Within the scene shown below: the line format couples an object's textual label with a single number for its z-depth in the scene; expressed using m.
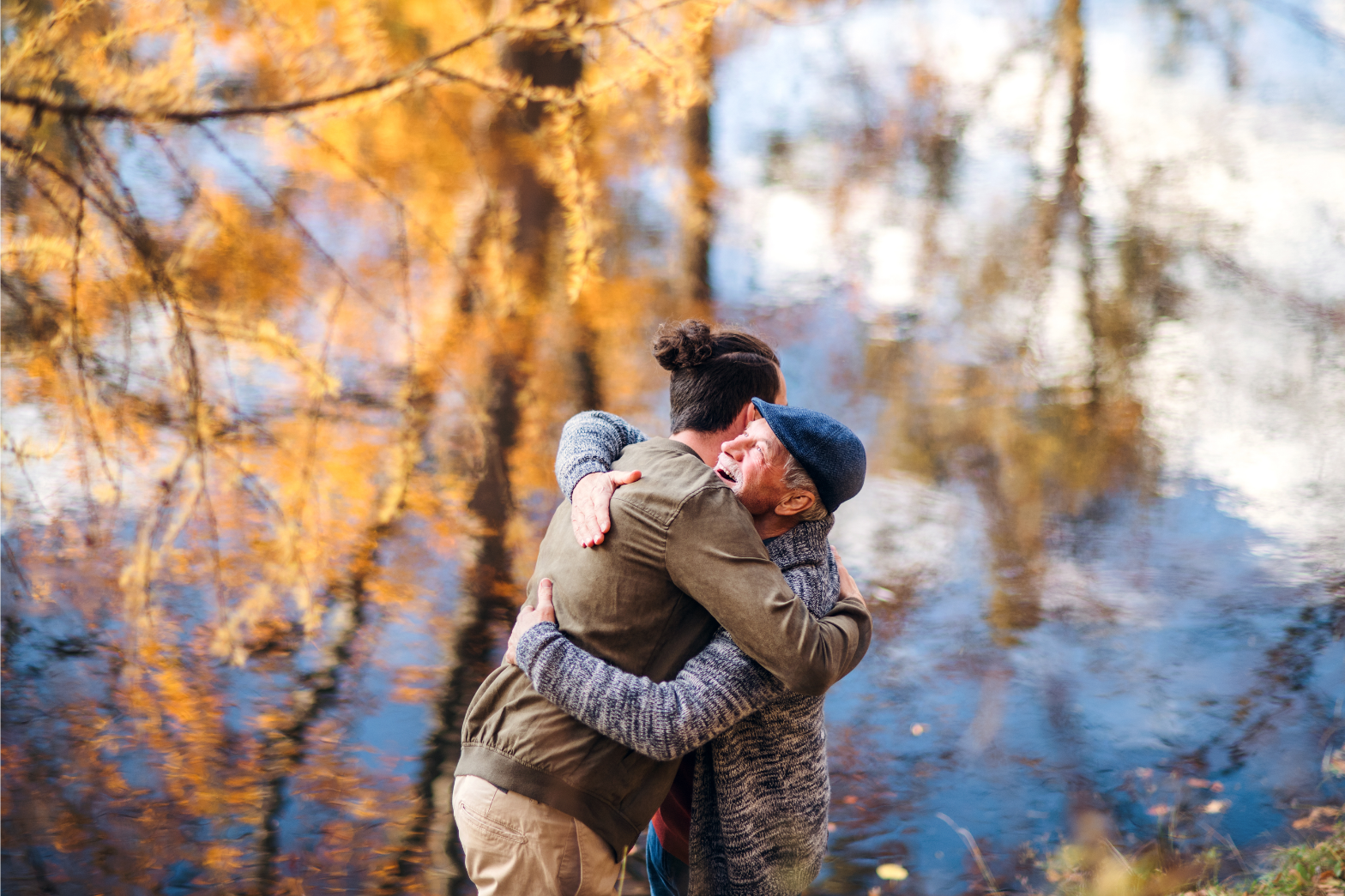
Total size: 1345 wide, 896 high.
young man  5.49
